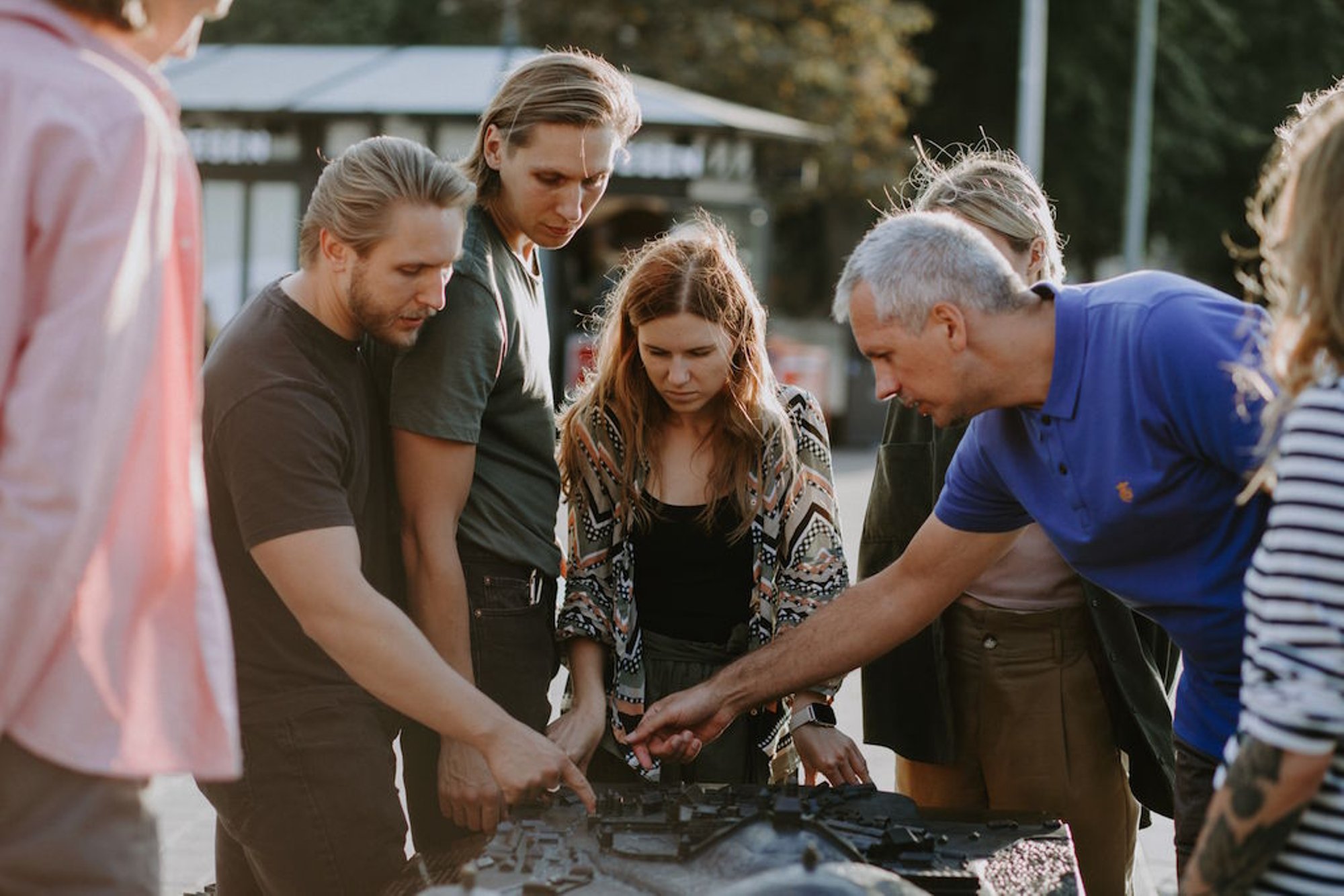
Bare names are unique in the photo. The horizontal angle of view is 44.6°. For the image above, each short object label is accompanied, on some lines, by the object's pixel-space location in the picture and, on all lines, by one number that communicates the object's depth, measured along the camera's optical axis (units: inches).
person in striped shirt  72.2
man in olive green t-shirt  122.3
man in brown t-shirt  108.0
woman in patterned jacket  138.9
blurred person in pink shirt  72.1
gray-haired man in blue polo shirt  104.7
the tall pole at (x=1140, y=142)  834.2
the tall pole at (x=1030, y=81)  751.1
